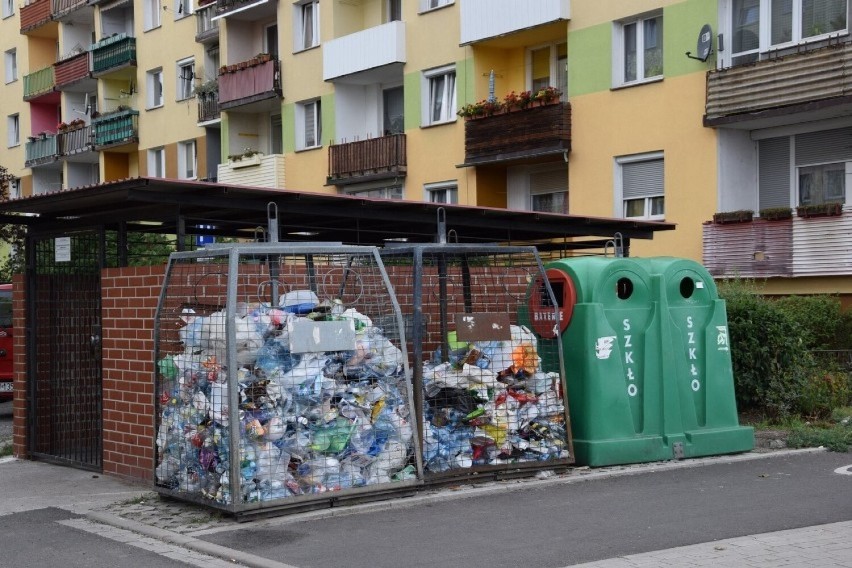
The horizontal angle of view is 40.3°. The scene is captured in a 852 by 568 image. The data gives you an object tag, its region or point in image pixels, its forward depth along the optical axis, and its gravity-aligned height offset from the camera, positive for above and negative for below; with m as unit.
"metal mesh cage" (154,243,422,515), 7.93 -0.86
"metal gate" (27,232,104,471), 10.90 -0.76
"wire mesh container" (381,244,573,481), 9.06 -0.75
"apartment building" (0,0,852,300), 19.69 +3.58
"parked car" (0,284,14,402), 18.12 -1.14
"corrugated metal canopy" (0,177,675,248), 9.08 +0.49
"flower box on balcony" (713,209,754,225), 19.97 +0.84
